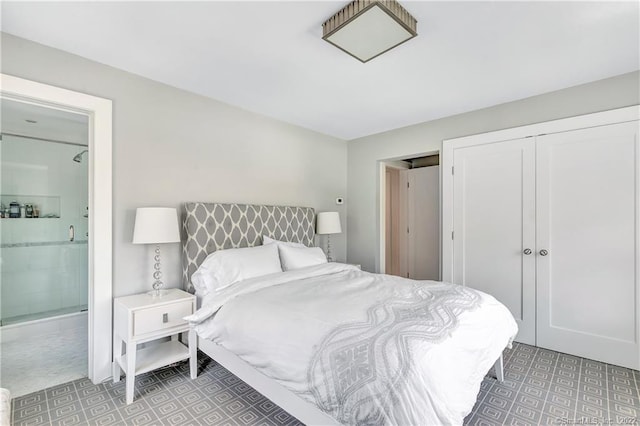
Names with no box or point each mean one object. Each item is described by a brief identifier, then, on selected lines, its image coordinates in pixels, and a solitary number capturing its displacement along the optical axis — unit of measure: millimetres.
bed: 1290
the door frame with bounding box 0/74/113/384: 2346
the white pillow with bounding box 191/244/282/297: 2510
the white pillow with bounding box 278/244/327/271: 3062
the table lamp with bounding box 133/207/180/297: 2328
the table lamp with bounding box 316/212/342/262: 4043
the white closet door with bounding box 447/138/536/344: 3121
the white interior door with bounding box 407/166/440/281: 4695
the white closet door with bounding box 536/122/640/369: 2615
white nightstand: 2141
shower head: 4125
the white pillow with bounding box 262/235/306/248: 3237
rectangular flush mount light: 1713
